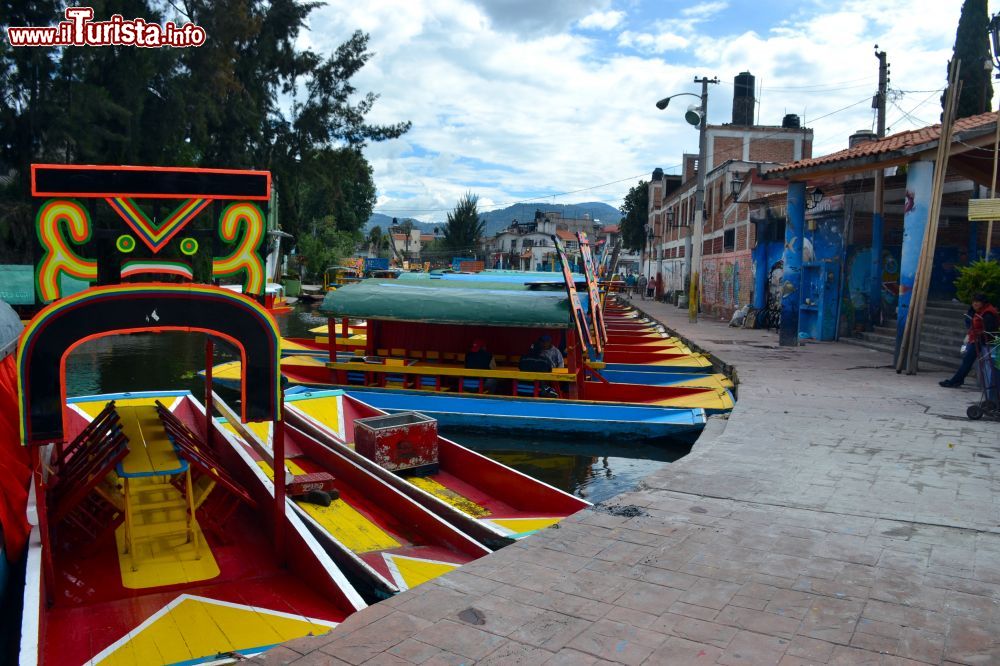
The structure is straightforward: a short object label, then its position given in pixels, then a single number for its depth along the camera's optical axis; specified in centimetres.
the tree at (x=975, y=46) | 2398
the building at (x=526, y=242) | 8175
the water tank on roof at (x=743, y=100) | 4453
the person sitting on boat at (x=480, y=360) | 1300
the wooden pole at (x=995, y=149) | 1135
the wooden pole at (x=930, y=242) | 1255
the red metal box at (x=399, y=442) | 830
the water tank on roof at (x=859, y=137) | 2828
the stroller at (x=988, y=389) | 934
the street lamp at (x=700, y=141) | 2533
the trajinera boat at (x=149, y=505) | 465
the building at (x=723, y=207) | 2814
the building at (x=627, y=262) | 7671
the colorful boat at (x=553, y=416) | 1113
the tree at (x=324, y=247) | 5472
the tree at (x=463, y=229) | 7725
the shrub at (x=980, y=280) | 1119
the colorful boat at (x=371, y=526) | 572
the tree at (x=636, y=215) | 5947
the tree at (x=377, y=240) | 8325
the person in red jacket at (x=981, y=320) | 1037
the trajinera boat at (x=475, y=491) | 662
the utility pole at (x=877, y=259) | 1925
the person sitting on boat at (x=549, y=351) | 1270
